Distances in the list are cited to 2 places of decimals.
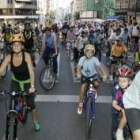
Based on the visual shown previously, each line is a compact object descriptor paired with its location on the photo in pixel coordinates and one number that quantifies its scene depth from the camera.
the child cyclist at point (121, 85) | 4.58
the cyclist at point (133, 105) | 2.53
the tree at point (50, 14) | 163.00
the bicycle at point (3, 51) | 12.63
